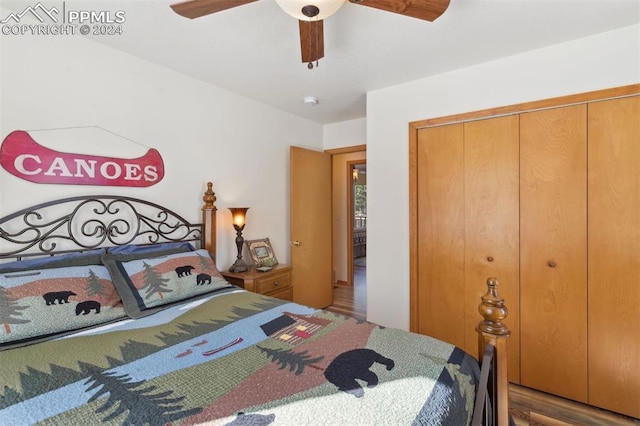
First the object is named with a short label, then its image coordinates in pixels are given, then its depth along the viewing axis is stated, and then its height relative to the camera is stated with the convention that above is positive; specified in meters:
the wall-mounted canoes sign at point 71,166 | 1.75 +0.32
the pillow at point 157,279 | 1.77 -0.42
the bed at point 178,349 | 0.93 -0.59
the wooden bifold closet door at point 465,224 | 2.35 -0.12
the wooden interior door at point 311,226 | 3.49 -0.19
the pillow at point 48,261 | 1.62 -0.27
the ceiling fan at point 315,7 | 1.24 +0.90
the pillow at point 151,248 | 2.08 -0.26
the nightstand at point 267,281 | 2.67 -0.64
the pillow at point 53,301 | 1.37 -0.44
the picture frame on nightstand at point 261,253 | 3.05 -0.43
